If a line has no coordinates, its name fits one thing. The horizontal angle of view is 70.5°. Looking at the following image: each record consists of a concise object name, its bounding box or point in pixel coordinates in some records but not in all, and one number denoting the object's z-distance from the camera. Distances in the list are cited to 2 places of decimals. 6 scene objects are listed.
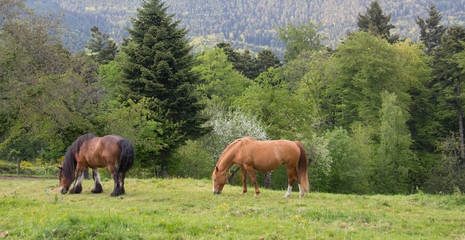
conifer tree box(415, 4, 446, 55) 59.34
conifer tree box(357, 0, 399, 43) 56.19
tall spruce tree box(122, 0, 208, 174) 26.09
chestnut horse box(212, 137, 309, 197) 13.23
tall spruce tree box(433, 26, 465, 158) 42.53
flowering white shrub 26.66
